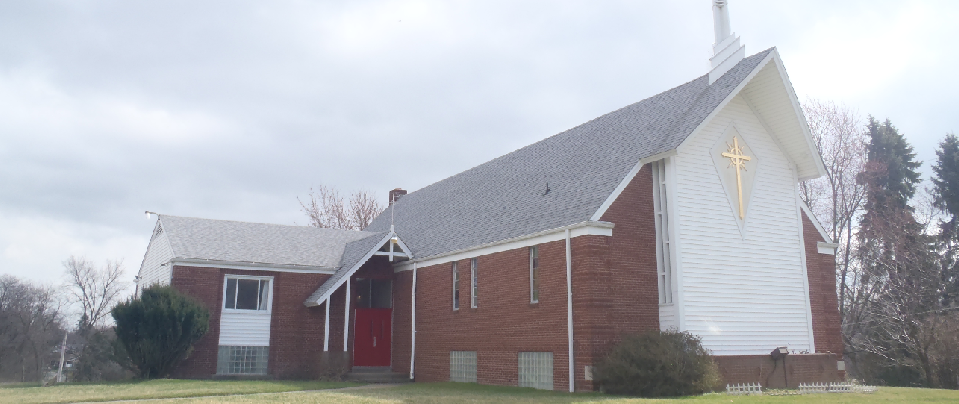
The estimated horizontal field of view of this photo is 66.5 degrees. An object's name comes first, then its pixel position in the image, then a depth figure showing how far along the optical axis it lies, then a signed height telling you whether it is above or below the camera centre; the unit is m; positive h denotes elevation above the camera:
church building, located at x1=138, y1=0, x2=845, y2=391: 18.44 +2.44
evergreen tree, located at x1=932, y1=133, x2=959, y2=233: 42.59 +10.17
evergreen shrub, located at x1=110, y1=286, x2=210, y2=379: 22.84 +0.58
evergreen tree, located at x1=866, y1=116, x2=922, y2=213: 40.69 +10.66
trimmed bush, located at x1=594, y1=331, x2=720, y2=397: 16.20 -0.36
